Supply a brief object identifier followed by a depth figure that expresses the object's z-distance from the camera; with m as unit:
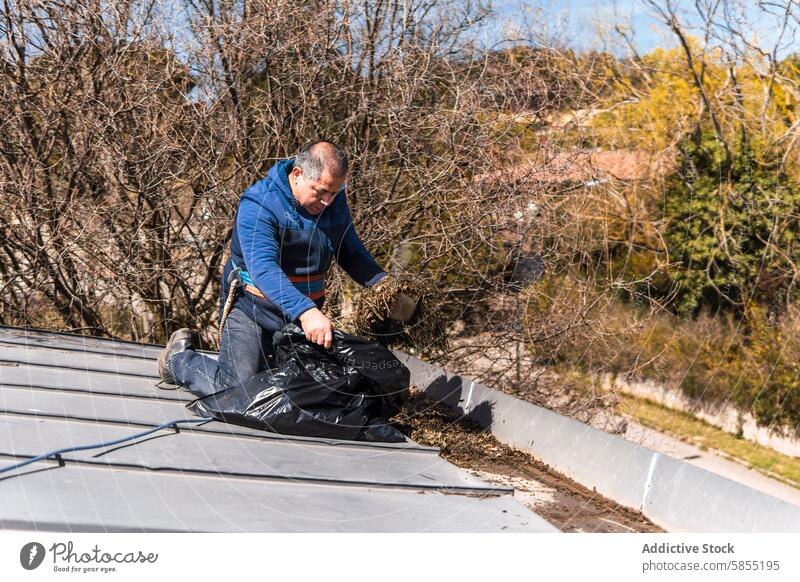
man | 3.77
